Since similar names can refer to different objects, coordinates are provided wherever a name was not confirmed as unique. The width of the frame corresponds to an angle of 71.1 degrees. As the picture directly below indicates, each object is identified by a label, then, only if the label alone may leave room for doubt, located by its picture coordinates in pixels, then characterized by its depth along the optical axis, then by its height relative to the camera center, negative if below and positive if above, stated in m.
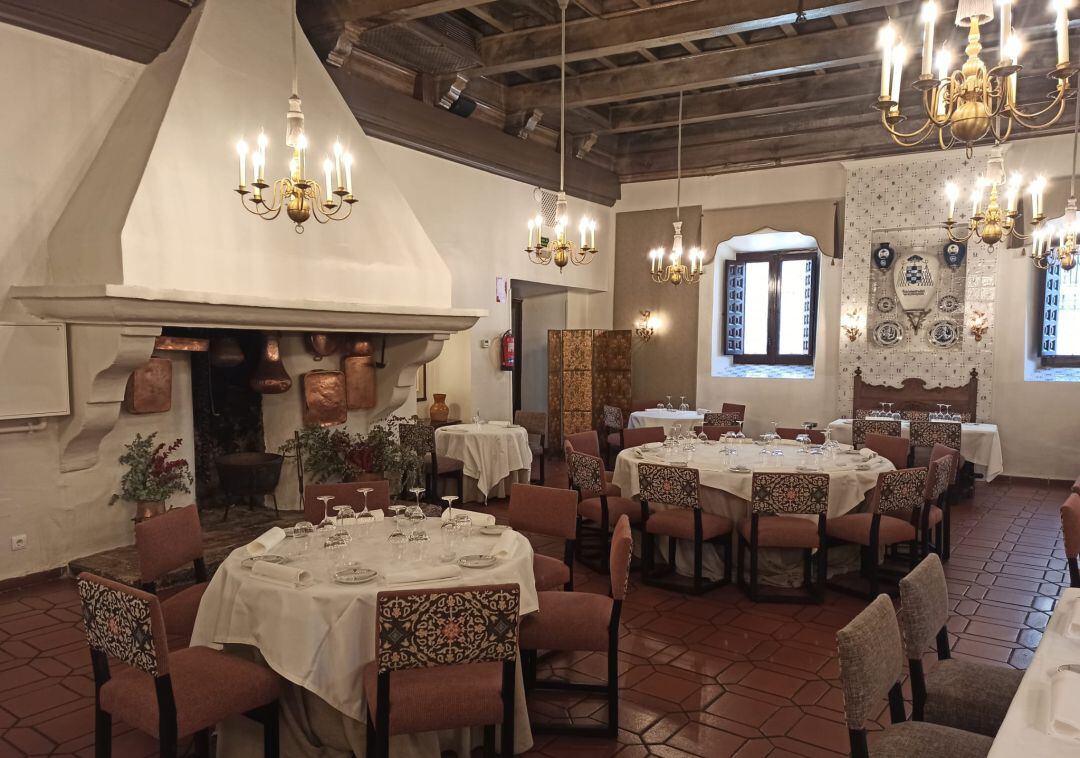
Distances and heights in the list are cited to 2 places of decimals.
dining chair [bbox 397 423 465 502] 7.42 -1.07
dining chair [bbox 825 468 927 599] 5.10 -1.24
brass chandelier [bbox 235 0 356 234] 3.90 +0.94
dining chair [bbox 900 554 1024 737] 2.70 -1.24
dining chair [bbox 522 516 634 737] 3.44 -1.29
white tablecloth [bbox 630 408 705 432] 9.69 -0.95
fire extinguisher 9.78 -0.08
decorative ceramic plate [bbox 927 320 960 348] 9.88 +0.20
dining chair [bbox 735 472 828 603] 5.11 -1.23
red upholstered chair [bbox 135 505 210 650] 3.57 -1.05
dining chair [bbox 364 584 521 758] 2.63 -1.10
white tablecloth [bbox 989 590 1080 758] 1.96 -1.03
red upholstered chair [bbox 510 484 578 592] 4.18 -1.01
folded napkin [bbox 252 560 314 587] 3.06 -0.96
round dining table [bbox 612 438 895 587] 5.54 -1.01
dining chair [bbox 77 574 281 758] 2.58 -1.28
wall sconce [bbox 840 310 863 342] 10.41 +0.32
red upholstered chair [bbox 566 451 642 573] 5.65 -1.25
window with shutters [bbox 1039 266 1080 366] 9.56 +0.40
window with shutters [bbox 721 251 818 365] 11.61 +0.62
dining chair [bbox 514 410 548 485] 9.34 -0.98
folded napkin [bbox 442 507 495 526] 4.01 -0.94
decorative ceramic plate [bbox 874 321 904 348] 10.23 +0.20
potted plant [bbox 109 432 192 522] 5.67 -1.04
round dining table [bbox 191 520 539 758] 2.92 -1.17
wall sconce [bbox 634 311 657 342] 12.03 +0.32
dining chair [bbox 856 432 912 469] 7.02 -0.93
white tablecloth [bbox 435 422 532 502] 7.90 -1.14
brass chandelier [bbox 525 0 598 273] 5.29 +0.86
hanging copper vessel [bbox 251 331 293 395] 6.52 -0.28
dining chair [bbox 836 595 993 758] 2.26 -1.06
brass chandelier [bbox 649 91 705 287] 8.61 +0.93
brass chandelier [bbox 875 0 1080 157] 3.03 +1.15
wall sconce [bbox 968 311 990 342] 9.65 +0.32
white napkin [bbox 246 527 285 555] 3.44 -0.94
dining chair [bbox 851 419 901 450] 8.16 -0.87
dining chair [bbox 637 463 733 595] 5.28 -1.25
